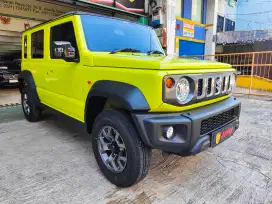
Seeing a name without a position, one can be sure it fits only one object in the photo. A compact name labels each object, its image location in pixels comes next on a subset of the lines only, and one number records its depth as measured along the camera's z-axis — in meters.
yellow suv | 1.80
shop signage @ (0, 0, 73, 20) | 6.97
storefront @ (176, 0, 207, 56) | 11.36
